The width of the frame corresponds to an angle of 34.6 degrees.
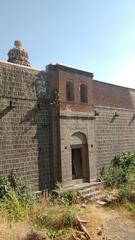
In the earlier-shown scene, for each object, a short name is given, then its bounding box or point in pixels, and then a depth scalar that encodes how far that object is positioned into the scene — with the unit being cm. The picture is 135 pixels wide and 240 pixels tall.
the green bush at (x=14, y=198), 802
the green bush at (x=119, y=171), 1345
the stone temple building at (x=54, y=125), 998
